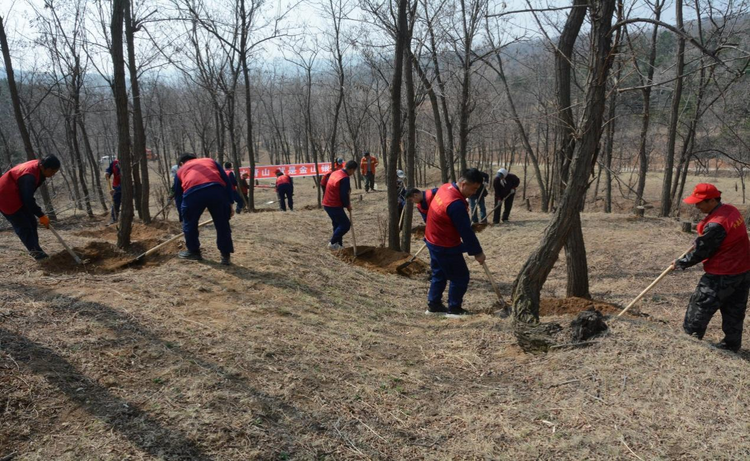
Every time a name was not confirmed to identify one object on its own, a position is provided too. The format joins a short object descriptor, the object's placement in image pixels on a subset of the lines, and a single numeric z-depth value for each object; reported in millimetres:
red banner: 30967
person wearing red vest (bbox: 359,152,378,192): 22281
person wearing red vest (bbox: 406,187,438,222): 7402
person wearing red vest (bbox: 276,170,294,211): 17766
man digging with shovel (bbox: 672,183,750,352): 4562
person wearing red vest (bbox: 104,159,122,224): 11703
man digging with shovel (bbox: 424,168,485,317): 5344
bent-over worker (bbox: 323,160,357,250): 9102
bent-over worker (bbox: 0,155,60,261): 6156
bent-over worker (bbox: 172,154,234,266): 5855
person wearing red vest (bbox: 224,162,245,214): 6264
